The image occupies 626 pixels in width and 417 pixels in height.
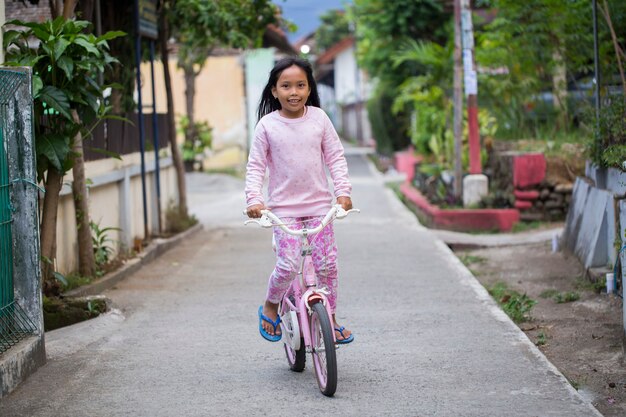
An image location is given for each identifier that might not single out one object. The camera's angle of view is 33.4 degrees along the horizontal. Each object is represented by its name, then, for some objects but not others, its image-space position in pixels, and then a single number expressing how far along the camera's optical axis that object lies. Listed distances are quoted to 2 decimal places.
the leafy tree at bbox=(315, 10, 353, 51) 65.75
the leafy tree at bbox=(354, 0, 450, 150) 26.06
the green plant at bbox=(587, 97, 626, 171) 7.91
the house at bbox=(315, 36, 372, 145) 49.44
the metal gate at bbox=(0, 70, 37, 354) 6.37
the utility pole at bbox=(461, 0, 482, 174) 15.72
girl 6.03
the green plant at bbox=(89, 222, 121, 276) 10.19
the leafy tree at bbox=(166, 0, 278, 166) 13.98
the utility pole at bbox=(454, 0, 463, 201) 16.27
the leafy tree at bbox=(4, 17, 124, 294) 7.52
